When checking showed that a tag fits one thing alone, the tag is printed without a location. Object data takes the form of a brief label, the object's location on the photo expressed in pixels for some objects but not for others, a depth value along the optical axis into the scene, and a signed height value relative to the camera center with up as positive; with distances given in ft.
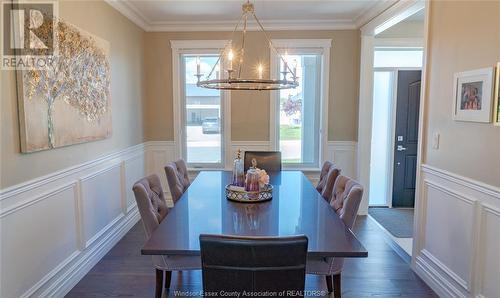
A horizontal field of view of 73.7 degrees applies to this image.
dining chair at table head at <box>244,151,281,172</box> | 12.51 -1.51
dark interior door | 15.62 -0.78
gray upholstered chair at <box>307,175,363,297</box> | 6.93 -2.94
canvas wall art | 7.20 +0.63
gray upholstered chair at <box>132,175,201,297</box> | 7.03 -2.22
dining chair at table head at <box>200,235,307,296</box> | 4.36 -1.91
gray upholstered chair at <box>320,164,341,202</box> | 9.32 -1.74
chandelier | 7.41 +0.90
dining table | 5.49 -2.01
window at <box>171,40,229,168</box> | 15.55 +0.35
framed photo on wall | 6.82 +0.58
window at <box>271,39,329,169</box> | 15.52 +0.28
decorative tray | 7.95 -1.81
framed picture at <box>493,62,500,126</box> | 6.55 +0.43
